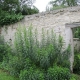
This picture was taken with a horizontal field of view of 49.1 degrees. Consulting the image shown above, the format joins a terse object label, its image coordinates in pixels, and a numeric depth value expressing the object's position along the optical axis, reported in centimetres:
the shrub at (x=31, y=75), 274
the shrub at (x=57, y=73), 276
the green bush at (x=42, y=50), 286
